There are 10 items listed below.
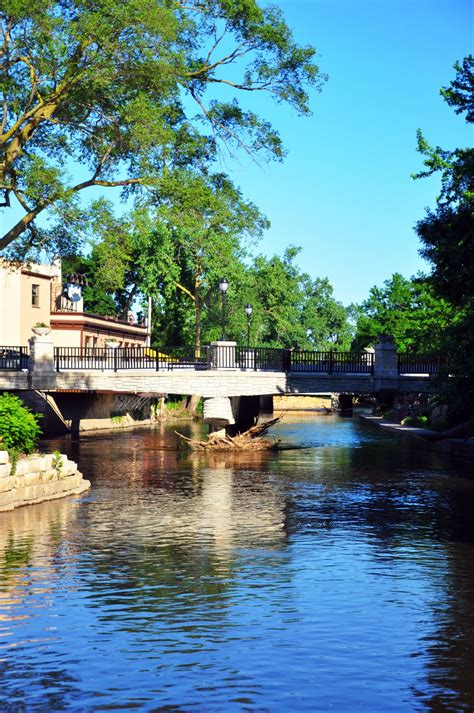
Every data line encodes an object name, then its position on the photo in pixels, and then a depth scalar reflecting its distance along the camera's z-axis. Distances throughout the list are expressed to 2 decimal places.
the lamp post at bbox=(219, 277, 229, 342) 46.62
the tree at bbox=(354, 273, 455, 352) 75.66
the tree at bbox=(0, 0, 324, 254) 31.73
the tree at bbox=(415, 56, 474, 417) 34.22
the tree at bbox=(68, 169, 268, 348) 34.50
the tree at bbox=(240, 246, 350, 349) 112.03
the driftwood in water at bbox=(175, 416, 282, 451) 43.09
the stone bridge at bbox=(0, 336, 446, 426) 45.09
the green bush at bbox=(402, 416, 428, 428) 60.09
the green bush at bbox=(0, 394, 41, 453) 23.41
